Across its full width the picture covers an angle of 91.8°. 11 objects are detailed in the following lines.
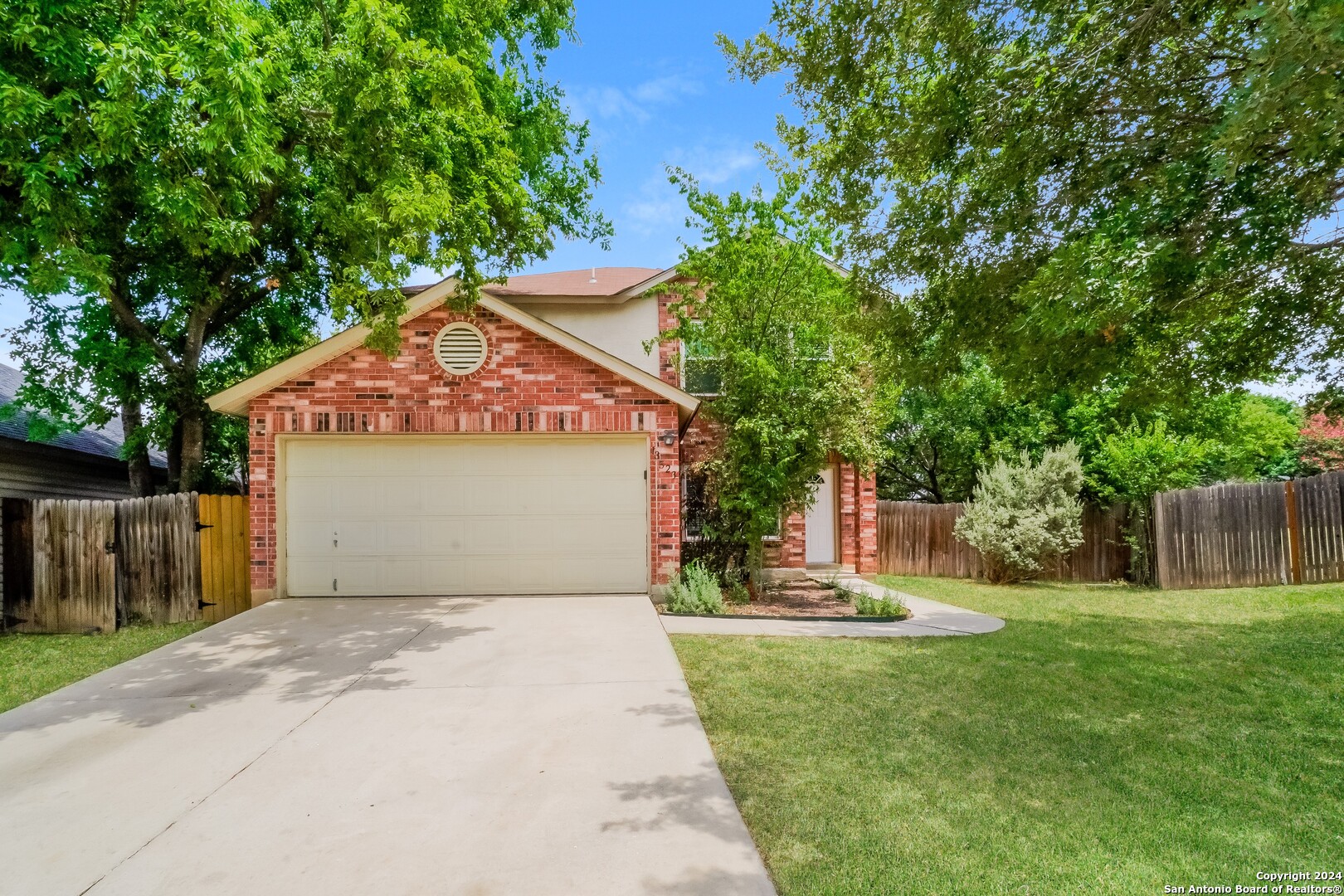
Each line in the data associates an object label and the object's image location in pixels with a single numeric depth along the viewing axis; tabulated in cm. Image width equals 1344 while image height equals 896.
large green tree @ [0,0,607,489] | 644
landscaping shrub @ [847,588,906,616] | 859
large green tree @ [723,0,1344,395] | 464
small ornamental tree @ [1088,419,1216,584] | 1189
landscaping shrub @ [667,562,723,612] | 852
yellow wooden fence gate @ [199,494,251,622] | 907
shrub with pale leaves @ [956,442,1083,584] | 1184
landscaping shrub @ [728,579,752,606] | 934
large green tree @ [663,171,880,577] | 897
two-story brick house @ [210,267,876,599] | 881
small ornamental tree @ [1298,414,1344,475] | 1688
